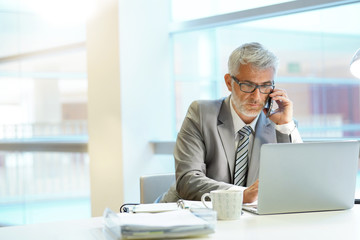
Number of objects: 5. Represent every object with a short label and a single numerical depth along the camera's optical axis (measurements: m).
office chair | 3.37
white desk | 2.25
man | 3.11
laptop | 2.49
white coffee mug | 2.46
